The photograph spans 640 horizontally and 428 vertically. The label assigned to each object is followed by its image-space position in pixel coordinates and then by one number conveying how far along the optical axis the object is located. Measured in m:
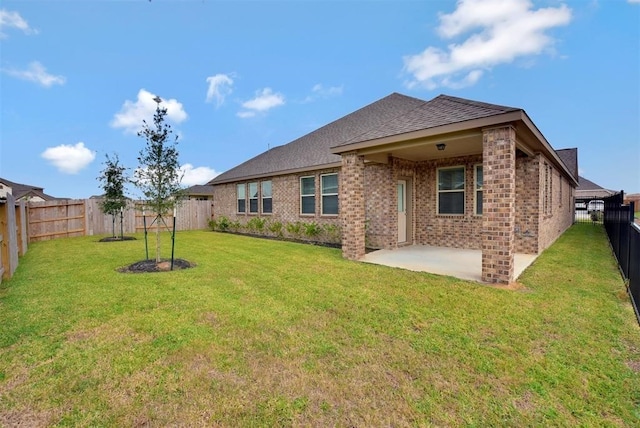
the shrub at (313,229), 11.18
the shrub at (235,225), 15.70
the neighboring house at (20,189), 29.41
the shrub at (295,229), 12.00
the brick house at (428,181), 5.31
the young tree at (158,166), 6.77
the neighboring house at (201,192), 36.43
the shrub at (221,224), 16.63
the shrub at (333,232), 10.55
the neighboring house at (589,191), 25.42
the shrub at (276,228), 13.03
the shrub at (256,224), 13.97
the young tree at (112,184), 12.34
